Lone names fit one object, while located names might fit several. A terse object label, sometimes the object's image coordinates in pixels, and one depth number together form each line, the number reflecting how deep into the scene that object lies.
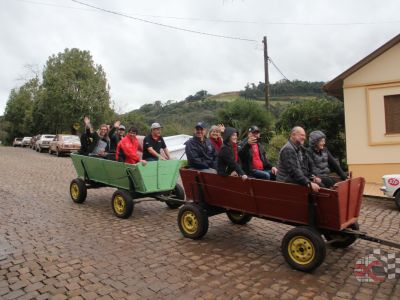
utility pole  21.02
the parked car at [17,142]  53.16
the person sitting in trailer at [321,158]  5.98
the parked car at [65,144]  25.80
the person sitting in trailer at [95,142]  9.22
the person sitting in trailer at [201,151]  6.80
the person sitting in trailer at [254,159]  6.11
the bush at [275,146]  16.38
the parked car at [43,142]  32.31
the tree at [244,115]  23.16
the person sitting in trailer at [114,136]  9.28
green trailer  7.45
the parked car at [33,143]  38.95
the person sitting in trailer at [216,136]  7.10
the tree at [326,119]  17.11
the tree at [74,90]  35.66
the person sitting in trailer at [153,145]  8.18
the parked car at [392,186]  8.88
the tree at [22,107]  52.72
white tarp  16.56
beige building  12.66
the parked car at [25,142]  48.94
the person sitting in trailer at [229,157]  5.62
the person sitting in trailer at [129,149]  7.94
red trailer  4.67
